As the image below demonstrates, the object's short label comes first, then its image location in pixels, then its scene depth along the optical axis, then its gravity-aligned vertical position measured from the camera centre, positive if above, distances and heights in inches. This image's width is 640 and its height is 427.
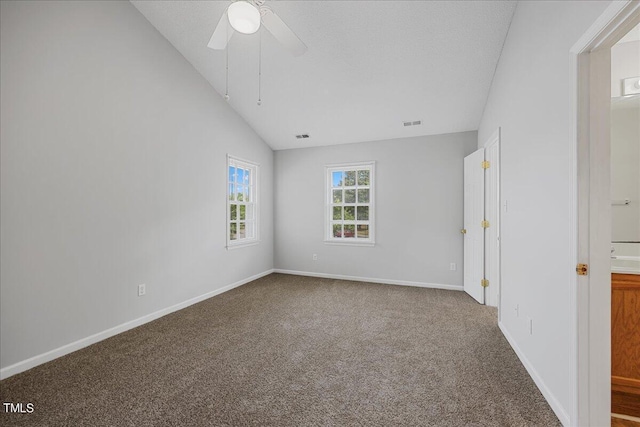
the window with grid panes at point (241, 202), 176.4 +6.5
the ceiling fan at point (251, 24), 68.2 +53.4
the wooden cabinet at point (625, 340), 66.9 -31.3
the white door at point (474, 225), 145.0 -7.3
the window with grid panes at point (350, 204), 193.8 +5.8
